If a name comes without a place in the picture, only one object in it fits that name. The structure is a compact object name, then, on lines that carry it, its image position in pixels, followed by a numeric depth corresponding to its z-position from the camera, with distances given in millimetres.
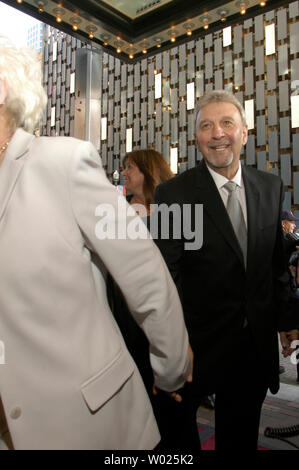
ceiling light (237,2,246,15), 3754
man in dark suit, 1545
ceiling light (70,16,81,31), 4093
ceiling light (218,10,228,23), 3890
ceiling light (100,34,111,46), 4402
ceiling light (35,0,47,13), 3844
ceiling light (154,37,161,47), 4459
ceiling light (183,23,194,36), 4166
